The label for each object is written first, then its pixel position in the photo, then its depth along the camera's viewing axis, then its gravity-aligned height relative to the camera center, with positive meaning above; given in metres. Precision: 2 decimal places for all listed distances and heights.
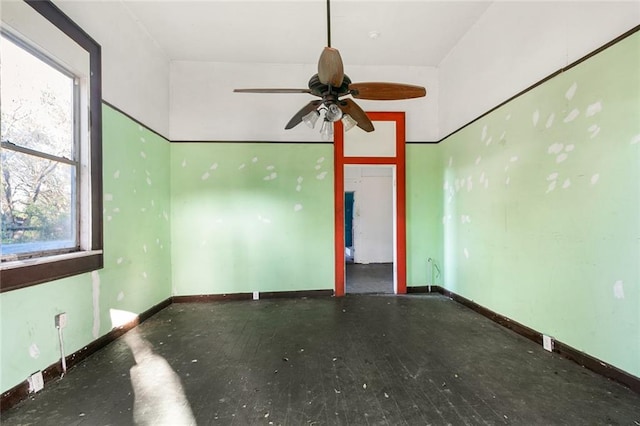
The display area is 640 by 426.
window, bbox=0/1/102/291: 1.94 +0.57
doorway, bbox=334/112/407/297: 4.47 +0.88
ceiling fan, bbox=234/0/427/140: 2.02 +1.05
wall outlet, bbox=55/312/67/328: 2.24 -0.85
